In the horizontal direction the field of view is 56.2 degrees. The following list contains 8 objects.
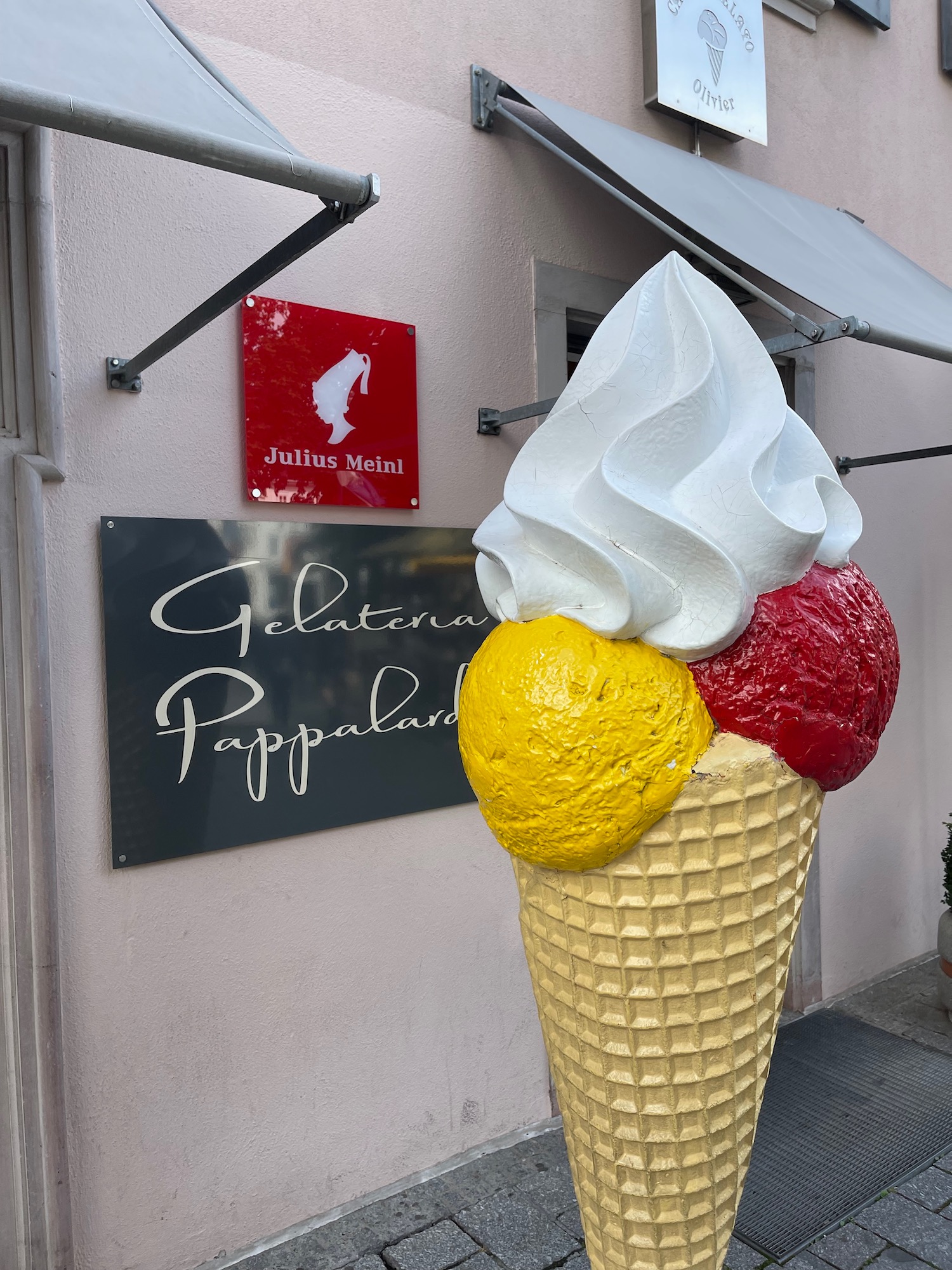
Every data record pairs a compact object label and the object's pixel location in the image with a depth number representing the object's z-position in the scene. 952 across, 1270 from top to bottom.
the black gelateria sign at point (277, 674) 2.47
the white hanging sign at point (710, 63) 3.47
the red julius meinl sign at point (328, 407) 2.66
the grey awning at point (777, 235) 2.64
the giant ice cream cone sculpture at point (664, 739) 1.27
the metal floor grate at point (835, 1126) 2.86
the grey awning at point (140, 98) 1.31
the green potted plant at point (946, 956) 4.08
